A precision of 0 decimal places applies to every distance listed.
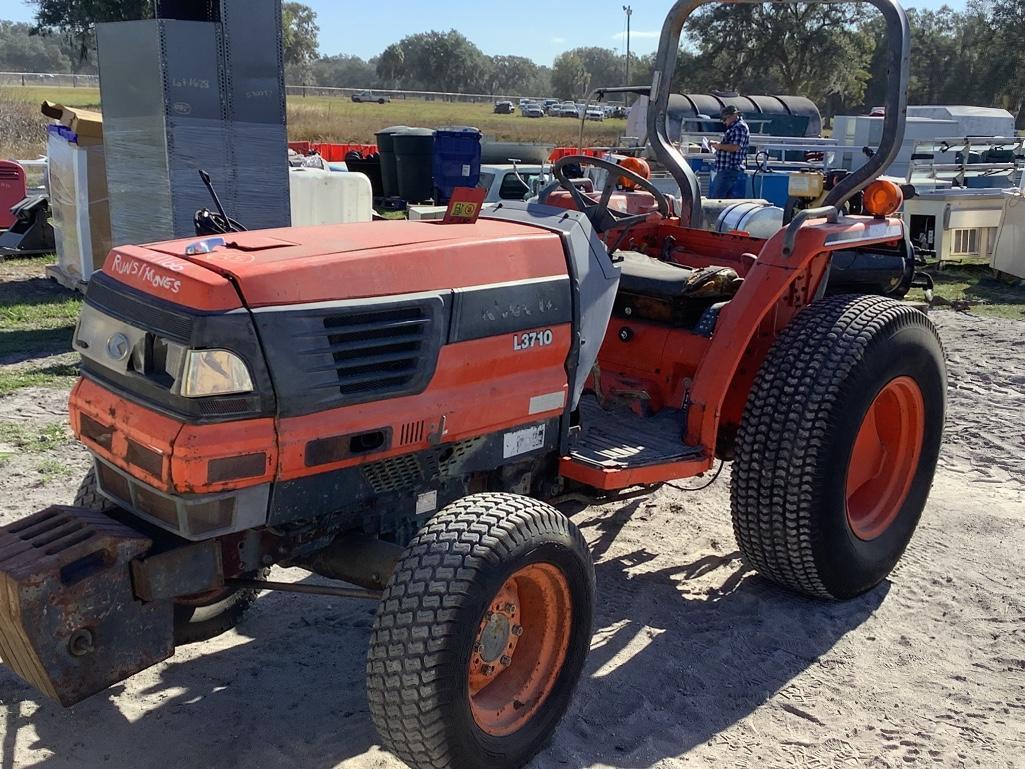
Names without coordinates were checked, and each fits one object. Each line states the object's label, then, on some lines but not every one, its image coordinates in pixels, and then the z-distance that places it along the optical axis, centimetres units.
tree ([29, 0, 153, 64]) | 2192
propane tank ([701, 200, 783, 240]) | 676
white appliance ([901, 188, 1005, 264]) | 1195
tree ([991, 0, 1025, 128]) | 4675
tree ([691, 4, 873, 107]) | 4394
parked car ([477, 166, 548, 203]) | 1483
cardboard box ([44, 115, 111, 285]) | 860
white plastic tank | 966
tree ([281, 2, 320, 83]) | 6838
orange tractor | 254
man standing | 1242
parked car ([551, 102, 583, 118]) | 5678
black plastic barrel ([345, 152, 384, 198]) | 1752
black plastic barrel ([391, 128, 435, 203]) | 1673
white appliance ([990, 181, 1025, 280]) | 1111
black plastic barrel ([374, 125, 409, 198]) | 1709
